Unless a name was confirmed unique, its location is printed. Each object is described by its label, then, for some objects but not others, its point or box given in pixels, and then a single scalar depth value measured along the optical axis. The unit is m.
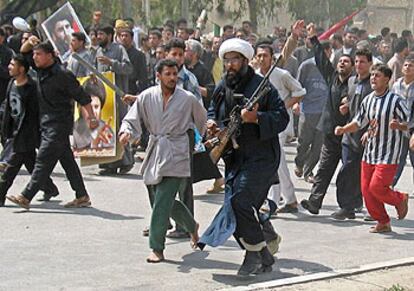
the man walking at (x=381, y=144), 10.20
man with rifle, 8.17
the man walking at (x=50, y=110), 11.03
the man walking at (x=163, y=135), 8.75
